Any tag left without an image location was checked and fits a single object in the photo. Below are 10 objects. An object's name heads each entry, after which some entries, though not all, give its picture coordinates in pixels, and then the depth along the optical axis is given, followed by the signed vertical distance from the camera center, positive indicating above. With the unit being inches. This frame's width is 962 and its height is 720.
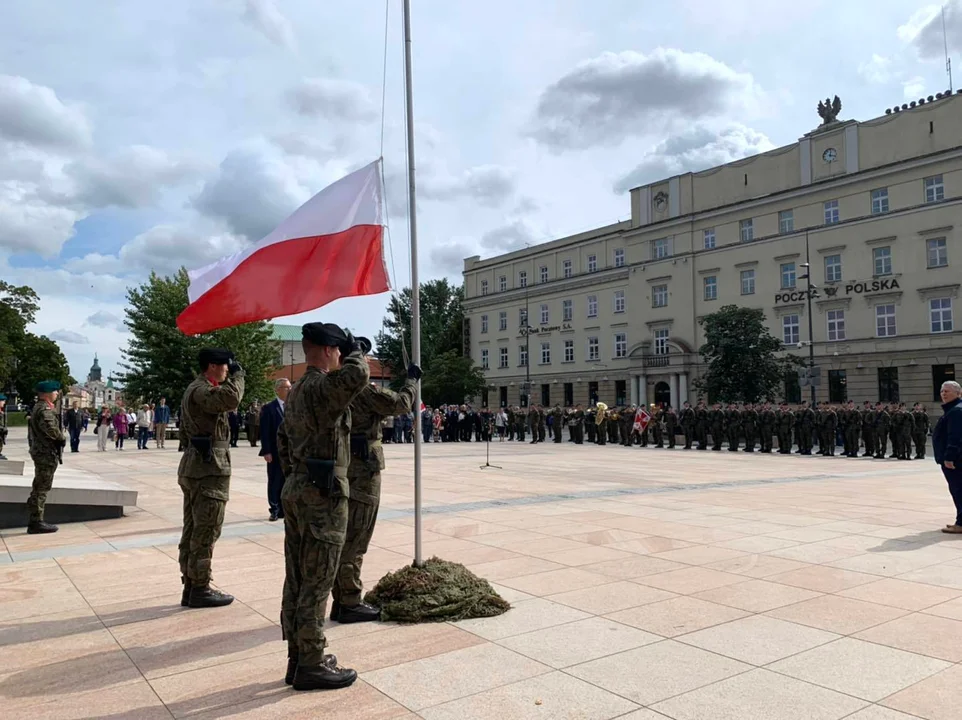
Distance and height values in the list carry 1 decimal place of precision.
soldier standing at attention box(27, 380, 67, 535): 372.2 -17.9
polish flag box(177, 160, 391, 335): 243.6 +46.9
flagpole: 233.3 +39.9
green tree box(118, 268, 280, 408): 1674.5 +138.8
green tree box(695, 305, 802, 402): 1765.5 +93.7
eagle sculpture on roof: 2016.5 +754.4
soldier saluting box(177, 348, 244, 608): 238.7 -17.8
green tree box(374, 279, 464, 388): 3011.8 +347.7
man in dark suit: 402.7 -15.9
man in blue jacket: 361.4 -20.8
